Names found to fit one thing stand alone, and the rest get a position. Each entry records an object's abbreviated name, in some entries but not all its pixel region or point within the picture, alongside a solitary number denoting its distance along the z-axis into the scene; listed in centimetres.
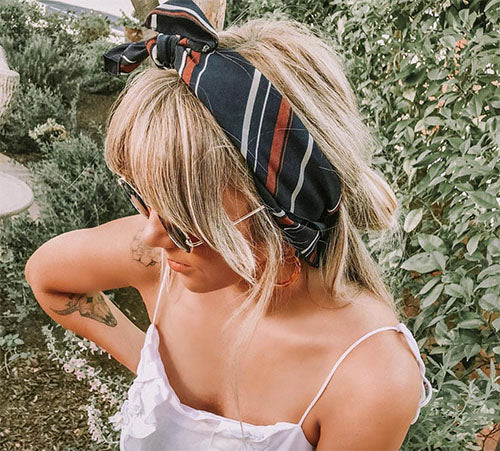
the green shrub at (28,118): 526
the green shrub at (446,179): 166
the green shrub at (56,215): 339
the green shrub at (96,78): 635
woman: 95
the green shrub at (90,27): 728
